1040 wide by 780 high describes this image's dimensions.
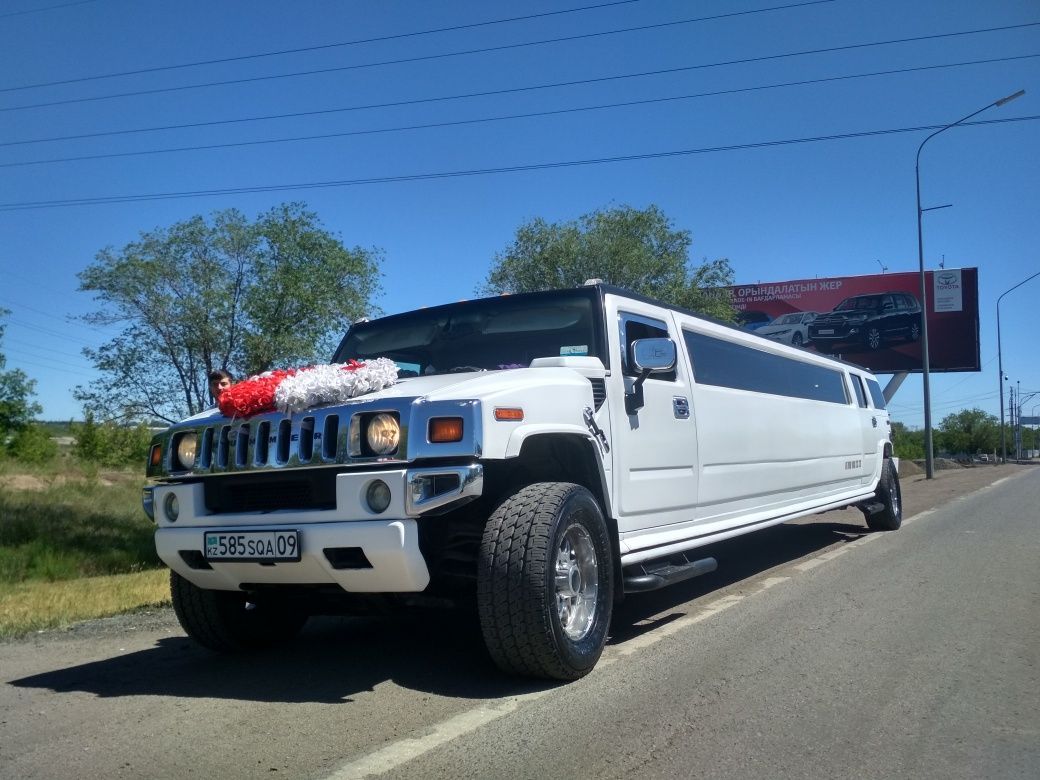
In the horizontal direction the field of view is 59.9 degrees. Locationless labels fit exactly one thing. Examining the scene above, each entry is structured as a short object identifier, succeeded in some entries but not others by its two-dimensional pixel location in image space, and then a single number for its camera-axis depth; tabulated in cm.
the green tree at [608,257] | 2406
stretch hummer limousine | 421
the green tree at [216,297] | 1723
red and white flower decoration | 453
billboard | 4288
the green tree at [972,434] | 10306
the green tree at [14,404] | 4231
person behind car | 666
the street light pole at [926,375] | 2695
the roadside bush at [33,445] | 3638
